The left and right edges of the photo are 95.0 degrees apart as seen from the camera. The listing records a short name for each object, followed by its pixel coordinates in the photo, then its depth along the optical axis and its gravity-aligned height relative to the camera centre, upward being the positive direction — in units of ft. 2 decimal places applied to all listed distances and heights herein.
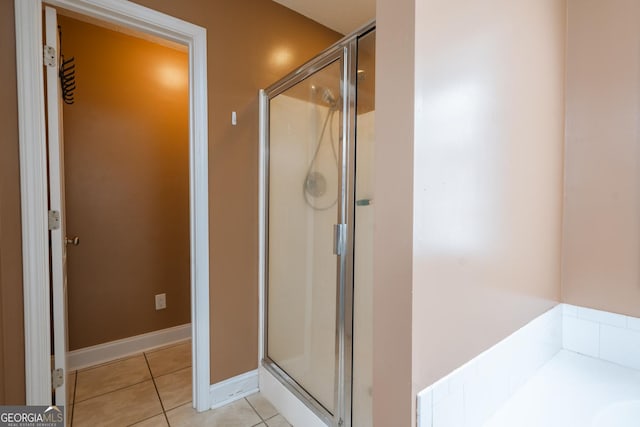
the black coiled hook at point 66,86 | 5.27 +2.32
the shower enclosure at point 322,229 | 4.15 -0.43
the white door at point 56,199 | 4.39 +0.07
